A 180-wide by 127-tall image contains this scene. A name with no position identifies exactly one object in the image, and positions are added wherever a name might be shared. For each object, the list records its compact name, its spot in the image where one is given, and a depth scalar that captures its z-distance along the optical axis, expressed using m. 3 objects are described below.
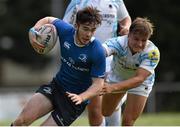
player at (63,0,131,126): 18.72
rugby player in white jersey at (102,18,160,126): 17.16
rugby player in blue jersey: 16.05
